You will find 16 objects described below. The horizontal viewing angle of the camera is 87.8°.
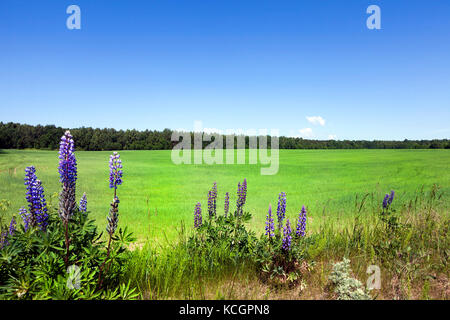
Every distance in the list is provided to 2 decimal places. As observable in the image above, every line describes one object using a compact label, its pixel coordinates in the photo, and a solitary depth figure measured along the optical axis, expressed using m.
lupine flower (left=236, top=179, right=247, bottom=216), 4.01
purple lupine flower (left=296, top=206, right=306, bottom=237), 3.59
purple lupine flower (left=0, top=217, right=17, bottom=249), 3.43
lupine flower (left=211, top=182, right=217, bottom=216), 4.27
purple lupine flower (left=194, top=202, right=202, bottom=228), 4.19
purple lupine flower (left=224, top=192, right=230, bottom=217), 4.43
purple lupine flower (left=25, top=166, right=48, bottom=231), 2.55
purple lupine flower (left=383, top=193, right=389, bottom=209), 4.62
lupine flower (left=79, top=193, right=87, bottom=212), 3.40
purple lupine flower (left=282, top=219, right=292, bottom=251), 3.36
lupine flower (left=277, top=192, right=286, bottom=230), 3.78
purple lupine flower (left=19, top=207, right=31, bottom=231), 3.11
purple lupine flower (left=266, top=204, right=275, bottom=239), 3.60
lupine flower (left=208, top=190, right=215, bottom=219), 4.16
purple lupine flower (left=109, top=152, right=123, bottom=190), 2.30
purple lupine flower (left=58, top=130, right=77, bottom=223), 2.28
